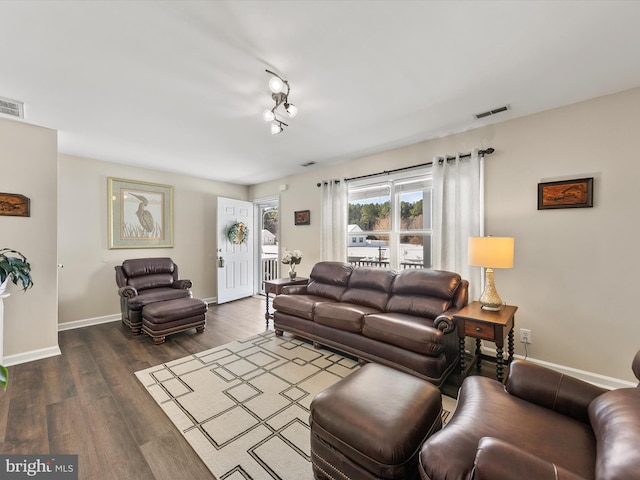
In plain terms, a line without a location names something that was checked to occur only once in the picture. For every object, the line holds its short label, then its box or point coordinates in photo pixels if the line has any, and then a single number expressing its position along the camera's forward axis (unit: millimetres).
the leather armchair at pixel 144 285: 3678
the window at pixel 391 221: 3617
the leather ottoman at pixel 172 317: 3385
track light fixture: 1980
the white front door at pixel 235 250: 5414
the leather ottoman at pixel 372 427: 1216
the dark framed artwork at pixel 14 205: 2800
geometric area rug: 1630
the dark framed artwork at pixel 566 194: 2445
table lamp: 2404
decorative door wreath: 5535
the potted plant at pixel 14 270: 2301
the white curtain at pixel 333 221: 4320
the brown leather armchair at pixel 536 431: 844
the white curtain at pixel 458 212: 3033
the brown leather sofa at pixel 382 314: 2389
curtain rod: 2969
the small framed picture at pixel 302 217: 4930
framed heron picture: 4408
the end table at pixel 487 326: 2219
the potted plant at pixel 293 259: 4434
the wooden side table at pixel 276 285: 4047
